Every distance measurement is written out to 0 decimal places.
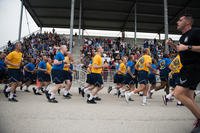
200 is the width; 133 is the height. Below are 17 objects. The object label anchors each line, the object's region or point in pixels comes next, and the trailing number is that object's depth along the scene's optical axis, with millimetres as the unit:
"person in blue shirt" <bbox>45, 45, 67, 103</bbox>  5423
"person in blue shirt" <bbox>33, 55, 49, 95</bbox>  7341
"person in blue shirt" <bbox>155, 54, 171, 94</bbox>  6942
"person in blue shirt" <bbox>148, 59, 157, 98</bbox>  7362
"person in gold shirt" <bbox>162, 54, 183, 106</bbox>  5717
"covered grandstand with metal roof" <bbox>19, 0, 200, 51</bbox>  16201
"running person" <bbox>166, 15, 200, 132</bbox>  2724
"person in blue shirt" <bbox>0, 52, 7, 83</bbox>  6681
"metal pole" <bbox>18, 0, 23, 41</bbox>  15158
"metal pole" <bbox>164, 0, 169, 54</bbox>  12200
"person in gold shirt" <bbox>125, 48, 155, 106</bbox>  5576
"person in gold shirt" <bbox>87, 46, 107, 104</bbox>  5715
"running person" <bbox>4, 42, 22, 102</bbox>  5402
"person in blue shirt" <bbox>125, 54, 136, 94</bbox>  7352
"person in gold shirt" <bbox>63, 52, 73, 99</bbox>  6639
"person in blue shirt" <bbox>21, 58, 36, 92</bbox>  7866
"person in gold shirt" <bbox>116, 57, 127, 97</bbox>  7690
